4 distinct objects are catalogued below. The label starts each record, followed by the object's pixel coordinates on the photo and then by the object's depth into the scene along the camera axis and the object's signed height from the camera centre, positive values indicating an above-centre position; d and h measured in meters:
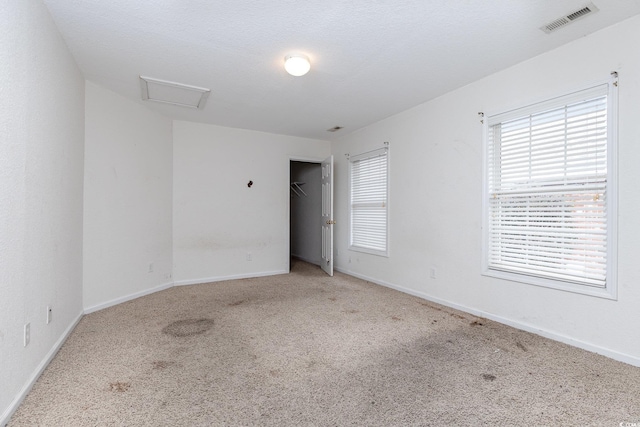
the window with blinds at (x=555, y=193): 2.35 +0.18
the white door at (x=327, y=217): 5.33 -0.07
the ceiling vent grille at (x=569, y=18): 2.09 +1.42
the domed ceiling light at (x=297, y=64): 2.68 +1.33
